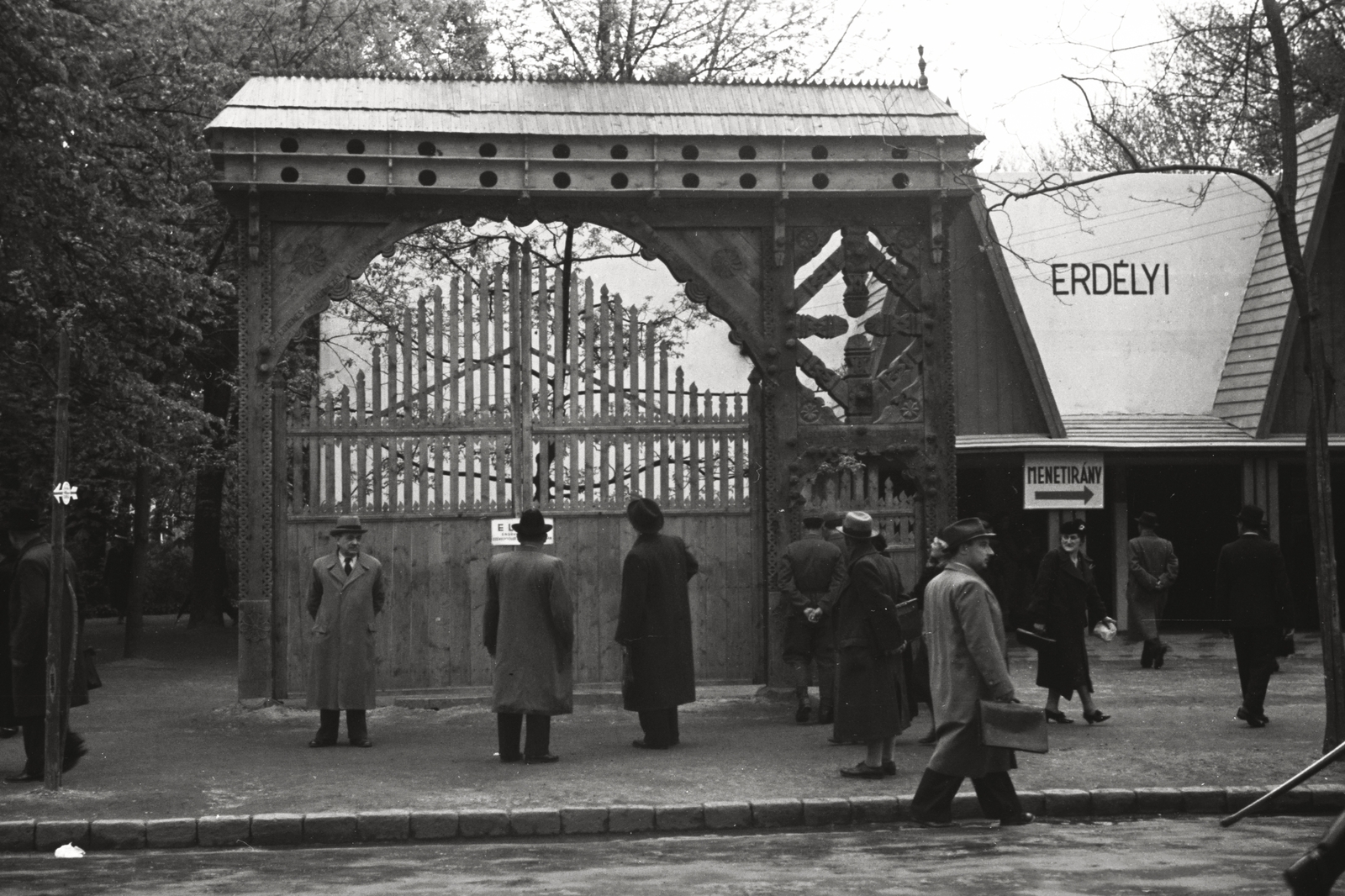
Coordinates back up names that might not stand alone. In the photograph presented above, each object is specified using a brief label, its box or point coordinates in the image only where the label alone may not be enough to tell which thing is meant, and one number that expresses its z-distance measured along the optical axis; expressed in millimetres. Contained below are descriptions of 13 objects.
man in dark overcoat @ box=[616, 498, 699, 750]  13469
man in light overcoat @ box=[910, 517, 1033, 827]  9859
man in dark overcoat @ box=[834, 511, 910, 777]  11742
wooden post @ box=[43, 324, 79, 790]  11242
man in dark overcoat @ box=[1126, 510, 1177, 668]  20812
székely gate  15727
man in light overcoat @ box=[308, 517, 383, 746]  13758
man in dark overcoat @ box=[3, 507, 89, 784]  11805
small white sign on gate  16031
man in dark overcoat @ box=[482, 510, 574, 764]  12875
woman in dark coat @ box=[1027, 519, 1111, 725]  14586
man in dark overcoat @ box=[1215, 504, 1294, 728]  14383
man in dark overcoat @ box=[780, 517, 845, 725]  14711
